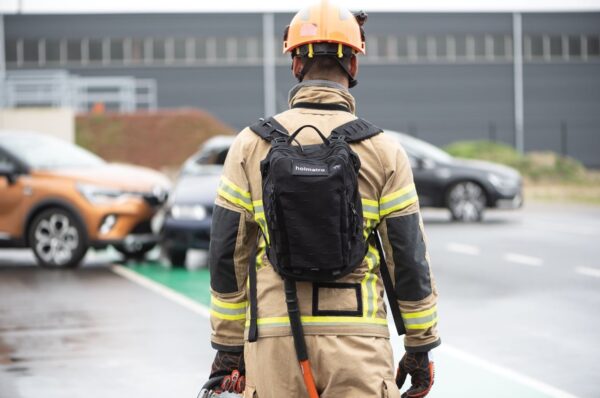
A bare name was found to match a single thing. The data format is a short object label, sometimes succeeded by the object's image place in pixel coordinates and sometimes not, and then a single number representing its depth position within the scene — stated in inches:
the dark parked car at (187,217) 537.3
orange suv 541.3
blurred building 2039.9
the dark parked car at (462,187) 816.9
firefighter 137.7
